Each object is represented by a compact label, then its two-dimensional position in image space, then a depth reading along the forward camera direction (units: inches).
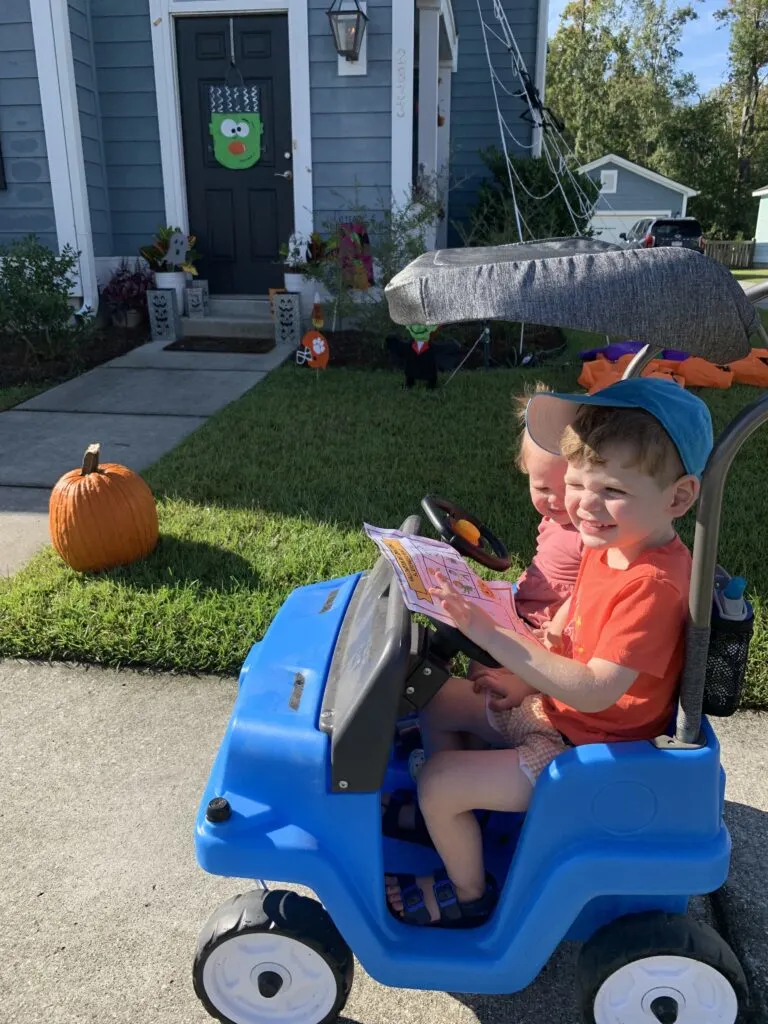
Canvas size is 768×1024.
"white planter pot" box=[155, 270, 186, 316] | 319.6
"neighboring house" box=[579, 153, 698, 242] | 1393.9
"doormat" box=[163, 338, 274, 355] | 304.5
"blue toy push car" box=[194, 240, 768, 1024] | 58.2
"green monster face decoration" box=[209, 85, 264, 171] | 317.4
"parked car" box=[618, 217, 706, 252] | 989.7
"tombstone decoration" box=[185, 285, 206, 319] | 327.0
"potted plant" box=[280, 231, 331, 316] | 311.1
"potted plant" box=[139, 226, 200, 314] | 319.6
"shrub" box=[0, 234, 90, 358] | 270.1
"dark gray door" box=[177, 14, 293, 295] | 311.4
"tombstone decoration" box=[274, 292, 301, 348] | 304.5
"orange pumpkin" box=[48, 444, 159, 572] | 130.0
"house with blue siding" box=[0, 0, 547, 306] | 297.3
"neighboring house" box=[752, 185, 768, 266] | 1396.4
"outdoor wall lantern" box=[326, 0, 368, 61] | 283.0
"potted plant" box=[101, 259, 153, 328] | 321.4
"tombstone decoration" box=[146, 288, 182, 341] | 313.9
